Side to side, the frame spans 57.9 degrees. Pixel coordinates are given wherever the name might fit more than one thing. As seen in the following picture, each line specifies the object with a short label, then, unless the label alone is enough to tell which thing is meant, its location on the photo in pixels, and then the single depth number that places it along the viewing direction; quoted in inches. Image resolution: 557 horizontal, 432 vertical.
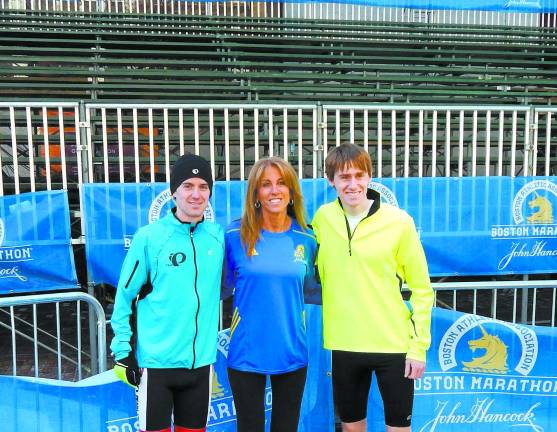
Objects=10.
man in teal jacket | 100.0
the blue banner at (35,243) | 199.5
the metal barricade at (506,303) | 283.1
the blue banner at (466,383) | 134.1
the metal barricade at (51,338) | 127.9
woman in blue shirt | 101.3
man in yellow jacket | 105.0
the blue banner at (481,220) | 229.9
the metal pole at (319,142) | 241.4
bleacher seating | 393.4
